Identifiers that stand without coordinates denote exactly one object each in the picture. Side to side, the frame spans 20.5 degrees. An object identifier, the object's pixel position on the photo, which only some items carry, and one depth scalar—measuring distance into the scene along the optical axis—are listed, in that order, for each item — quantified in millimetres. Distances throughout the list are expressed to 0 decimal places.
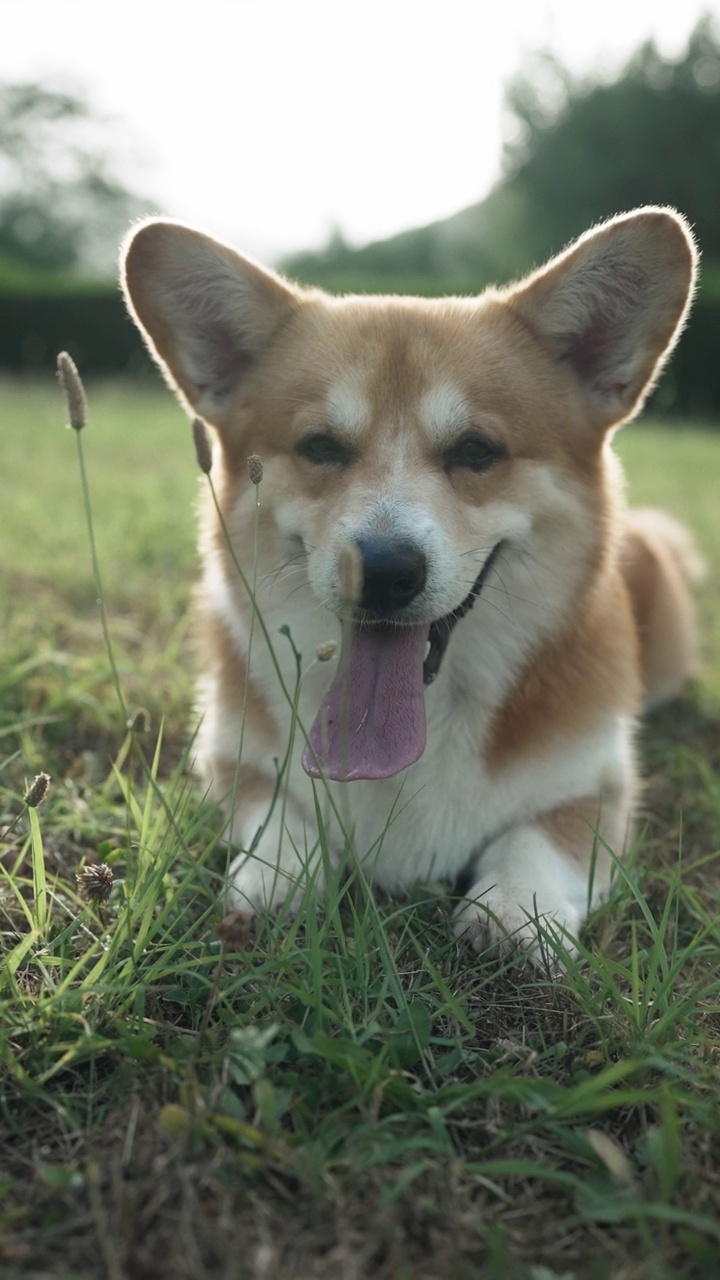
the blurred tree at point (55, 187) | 23540
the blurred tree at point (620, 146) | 19380
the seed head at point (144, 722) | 749
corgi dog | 832
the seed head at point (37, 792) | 733
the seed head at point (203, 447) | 749
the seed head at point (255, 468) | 741
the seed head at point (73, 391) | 748
